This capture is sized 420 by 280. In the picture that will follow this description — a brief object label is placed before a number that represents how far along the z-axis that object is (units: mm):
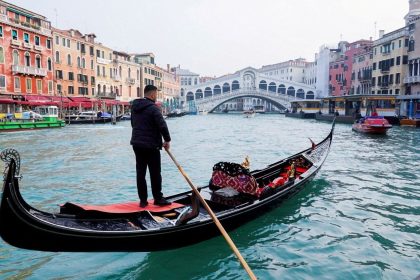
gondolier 3479
